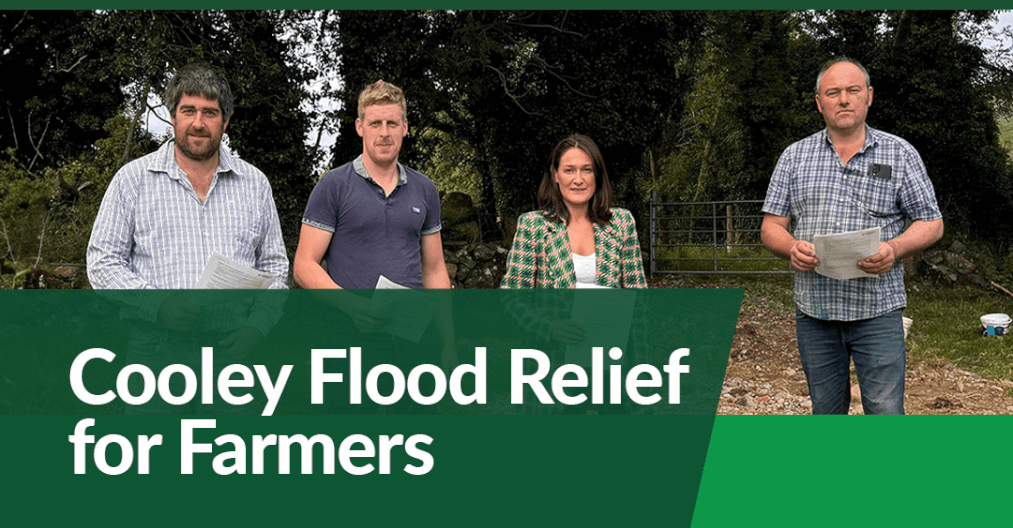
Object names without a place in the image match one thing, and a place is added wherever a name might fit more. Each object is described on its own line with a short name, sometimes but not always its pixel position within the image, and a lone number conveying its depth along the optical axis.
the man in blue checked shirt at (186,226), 2.40
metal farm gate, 15.61
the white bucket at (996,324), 9.67
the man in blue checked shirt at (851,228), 2.97
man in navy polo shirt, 2.89
